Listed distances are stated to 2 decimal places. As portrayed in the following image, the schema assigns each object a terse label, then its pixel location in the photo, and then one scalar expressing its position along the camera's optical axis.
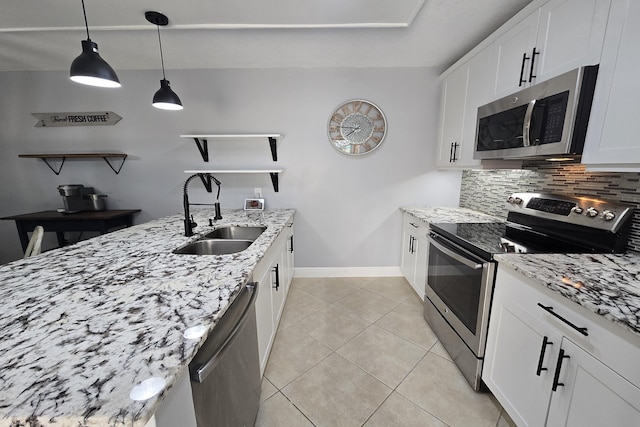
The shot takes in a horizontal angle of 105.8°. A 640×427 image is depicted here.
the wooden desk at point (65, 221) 2.47
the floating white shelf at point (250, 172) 2.53
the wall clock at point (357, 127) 2.65
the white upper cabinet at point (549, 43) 1.13
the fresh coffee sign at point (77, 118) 2.66
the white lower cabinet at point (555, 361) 0.79
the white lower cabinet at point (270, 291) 1.44
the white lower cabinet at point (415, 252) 2.27
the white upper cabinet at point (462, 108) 1.91
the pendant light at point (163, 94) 1.73
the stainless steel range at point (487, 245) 1.29
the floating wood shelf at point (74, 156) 2.55
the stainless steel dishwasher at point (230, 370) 0.70
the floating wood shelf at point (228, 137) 2.49
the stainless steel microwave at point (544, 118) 1.16
